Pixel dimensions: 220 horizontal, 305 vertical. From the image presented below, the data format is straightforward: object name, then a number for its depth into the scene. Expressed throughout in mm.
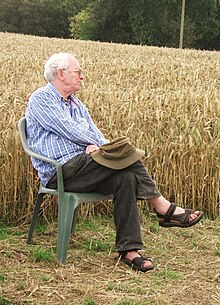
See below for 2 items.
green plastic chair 4125
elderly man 4109
